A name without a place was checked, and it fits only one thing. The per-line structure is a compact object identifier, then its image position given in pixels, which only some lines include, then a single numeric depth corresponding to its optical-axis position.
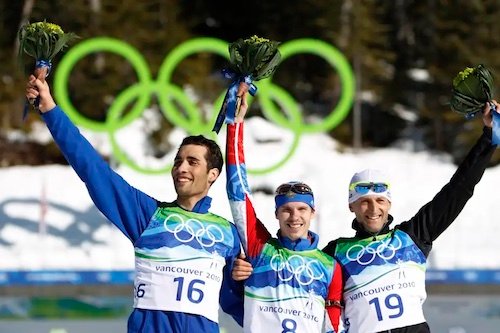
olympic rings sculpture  29.22
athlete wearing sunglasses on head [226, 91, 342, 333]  8.22
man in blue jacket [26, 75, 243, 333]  7.79
